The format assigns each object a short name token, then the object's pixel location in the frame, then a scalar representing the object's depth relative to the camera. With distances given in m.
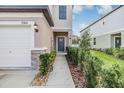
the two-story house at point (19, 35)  4.70
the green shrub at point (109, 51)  6.31
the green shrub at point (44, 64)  3.88
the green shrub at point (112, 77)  1.73
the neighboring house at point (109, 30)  7.00
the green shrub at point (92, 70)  2.24
